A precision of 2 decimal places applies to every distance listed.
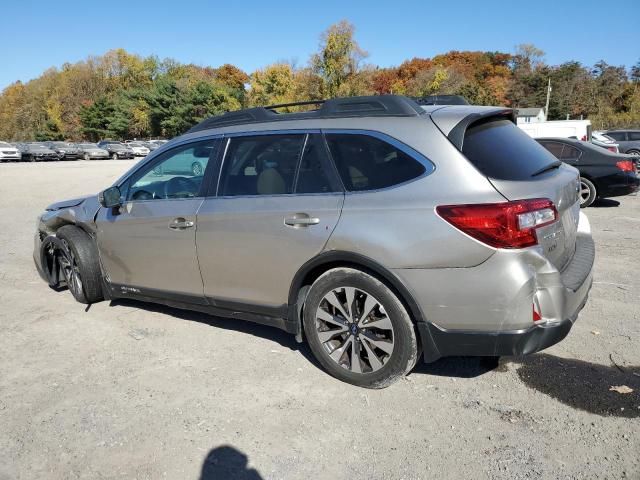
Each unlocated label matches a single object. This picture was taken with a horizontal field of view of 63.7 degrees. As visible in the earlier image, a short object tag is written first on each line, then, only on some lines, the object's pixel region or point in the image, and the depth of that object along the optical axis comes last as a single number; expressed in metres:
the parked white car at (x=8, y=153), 38.22
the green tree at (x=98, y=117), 77.39
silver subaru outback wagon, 2.82
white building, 60.00
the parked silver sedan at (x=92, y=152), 44.66
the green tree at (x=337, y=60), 53.50
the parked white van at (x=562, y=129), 17.05
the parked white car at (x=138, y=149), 47.25
